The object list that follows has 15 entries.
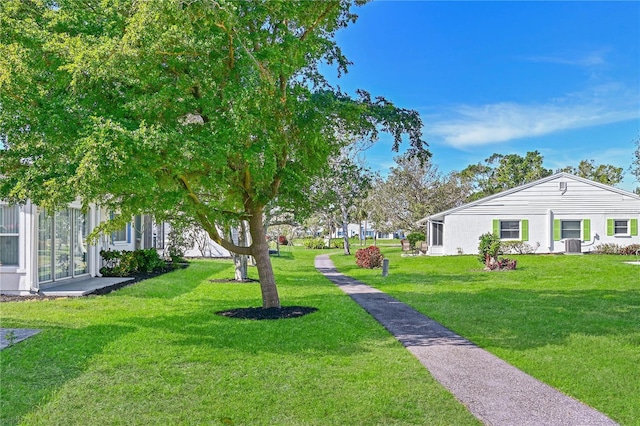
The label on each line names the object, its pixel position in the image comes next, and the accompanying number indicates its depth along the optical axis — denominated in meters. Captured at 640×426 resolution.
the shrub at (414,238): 38.00
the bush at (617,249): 27.77
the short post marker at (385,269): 19.05
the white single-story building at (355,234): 90.19
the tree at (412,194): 44.34
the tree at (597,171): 57.69
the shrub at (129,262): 17.08
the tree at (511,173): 53.19
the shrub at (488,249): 20.91
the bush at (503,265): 20.58
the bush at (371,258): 22.67
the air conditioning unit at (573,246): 28.58
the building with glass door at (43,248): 12.52
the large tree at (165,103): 6.70
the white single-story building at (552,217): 29.11
